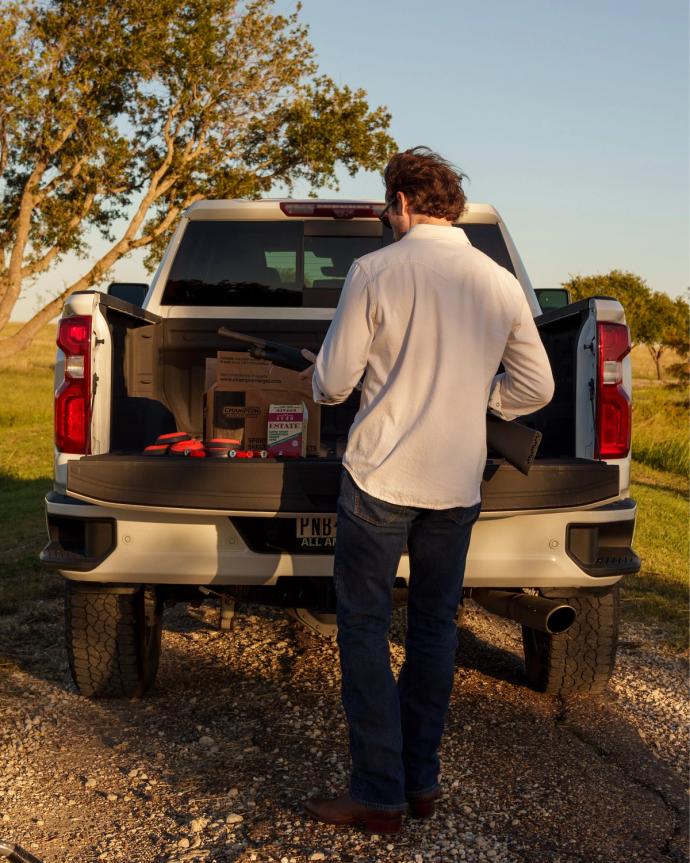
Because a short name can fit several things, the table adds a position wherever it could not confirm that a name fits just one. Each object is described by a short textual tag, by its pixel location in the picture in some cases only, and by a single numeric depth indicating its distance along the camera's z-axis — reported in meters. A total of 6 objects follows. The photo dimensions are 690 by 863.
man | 3.02
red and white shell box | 4.32
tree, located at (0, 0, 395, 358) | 20.67
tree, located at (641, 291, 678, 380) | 60.81
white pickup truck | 3.74
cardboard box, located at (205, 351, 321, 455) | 4.35
